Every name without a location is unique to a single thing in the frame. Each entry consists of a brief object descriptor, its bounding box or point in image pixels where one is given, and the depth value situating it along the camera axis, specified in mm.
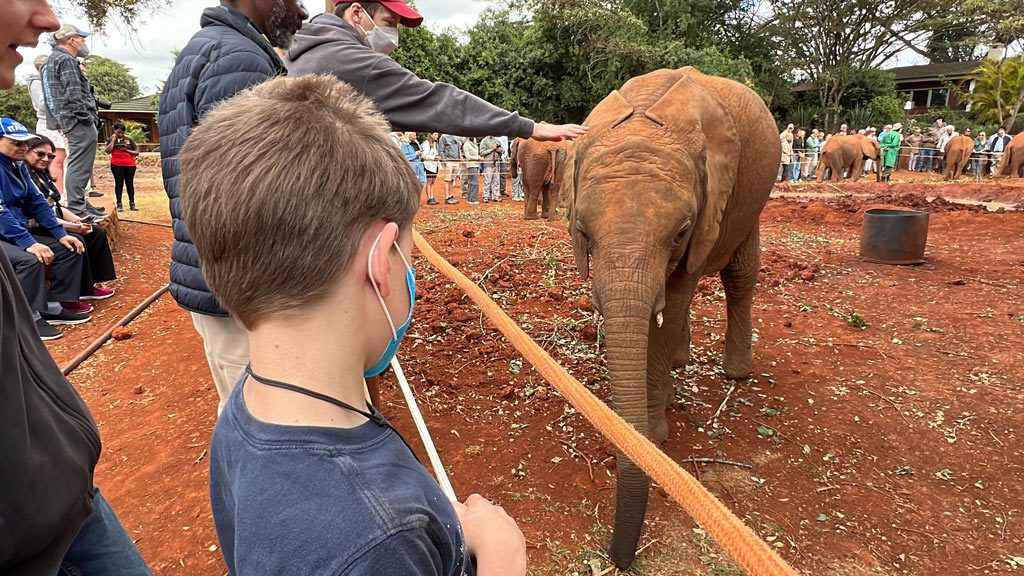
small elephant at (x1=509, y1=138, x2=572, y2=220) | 13500
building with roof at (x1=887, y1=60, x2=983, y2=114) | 41688
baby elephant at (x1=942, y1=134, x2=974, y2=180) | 22422
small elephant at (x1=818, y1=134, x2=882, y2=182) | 22891
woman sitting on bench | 5922
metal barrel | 7828
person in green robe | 22781
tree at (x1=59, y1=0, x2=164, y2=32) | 11523
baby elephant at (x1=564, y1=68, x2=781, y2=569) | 2822
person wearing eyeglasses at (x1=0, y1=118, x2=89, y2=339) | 5277
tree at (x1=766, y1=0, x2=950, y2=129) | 32094
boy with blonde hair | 832
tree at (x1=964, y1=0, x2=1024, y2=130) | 29453
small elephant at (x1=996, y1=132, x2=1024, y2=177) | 21172
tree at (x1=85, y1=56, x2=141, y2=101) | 51156
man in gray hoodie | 2895
